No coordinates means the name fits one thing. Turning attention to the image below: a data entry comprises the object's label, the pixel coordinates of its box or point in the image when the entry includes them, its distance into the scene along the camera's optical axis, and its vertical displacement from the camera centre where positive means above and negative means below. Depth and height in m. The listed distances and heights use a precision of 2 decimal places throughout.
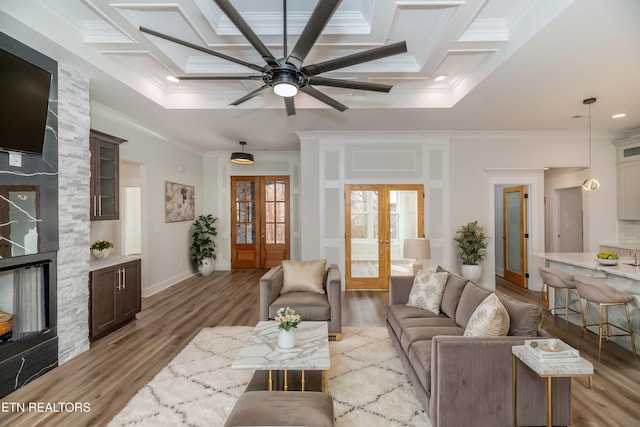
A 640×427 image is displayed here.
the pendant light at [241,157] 6.41 +1.28
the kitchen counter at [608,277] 3.07 -0.71
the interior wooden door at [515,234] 5.82 -0.40
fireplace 2.50 -0.95
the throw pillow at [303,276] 3.72 -0.77
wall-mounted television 2.37 +0.96
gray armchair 3.30 -1.00
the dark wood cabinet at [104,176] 3.65 +0.53
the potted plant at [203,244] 6.80 -0.66
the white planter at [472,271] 5.33 -1.02
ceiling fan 1.77 +1.16
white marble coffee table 2.06 -1.04
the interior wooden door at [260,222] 7.62 -0.16
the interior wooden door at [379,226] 5.59 -0.20
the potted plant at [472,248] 5.34 -0.61
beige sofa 1.84 -1.08
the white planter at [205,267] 6.80 -1.18
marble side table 1.60 -0.84
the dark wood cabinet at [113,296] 3.37 -1.00
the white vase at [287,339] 2.30 -0.96
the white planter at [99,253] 3.91 -0.49
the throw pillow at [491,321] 2.00 -0.73
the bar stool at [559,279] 3.50 -0.78
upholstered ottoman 1.52 -1.06
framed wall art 5.91 +0.30
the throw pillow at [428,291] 3.02 -0.79
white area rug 2.12 -1.44
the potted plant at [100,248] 3.92 -0.44
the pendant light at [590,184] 4.23 +0.44
